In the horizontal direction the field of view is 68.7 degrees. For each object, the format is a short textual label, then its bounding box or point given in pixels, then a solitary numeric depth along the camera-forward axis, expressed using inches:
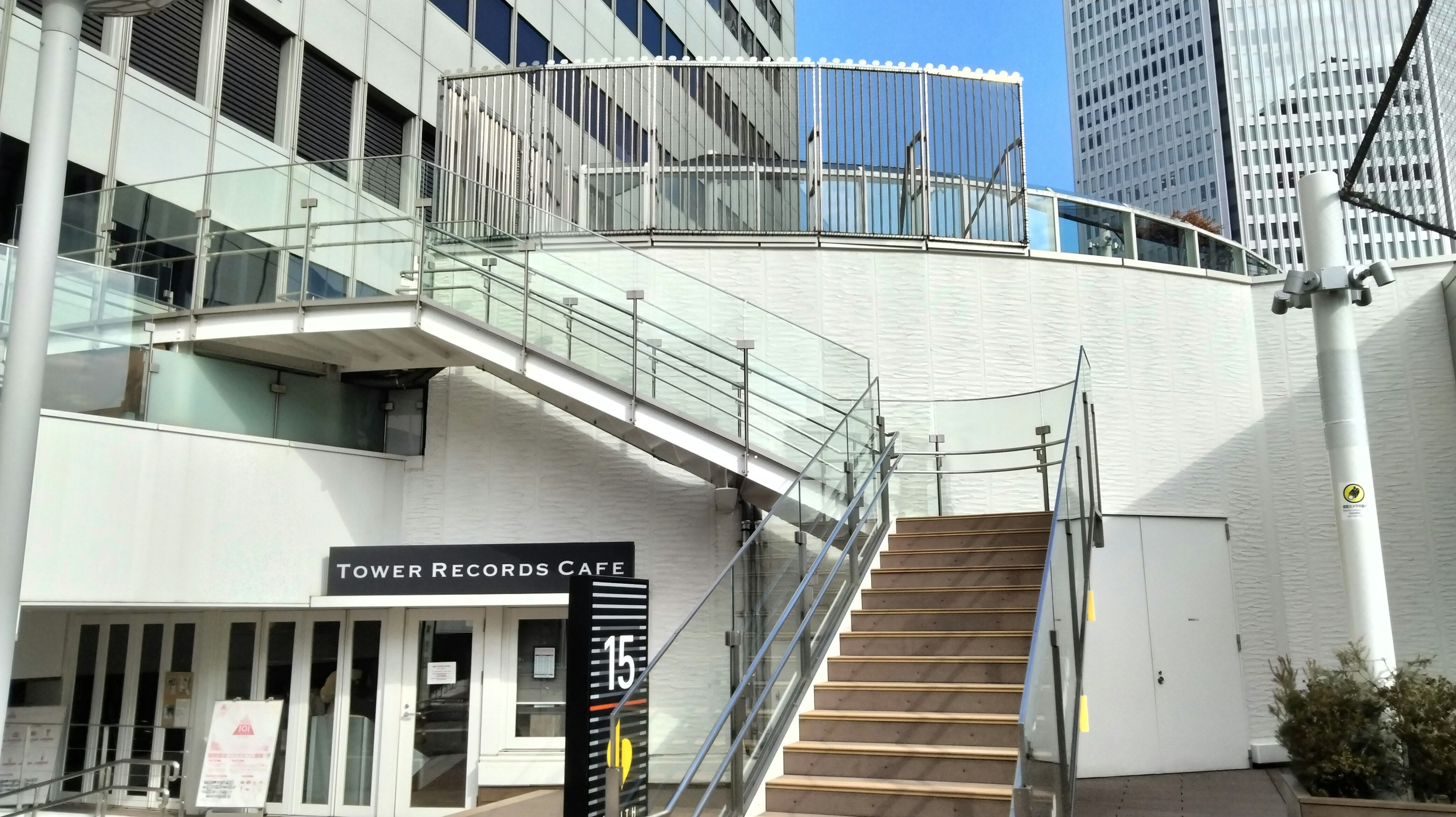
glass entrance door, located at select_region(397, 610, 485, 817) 377.1
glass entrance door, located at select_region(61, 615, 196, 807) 399.2
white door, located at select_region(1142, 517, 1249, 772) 385.4
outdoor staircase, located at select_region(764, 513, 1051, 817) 223.1
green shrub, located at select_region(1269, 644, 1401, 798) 247.4
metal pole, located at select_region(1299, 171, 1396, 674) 290.2
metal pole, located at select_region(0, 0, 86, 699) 188.9
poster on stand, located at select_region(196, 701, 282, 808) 361.4
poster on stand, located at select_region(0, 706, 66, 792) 393.4
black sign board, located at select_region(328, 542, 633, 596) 376.8
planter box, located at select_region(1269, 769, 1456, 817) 233.1
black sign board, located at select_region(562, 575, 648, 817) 237.1
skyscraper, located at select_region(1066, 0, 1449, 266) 3464.6
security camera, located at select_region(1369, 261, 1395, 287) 291.1
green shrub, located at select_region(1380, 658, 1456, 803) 239.0
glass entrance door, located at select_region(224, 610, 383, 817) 384.2
